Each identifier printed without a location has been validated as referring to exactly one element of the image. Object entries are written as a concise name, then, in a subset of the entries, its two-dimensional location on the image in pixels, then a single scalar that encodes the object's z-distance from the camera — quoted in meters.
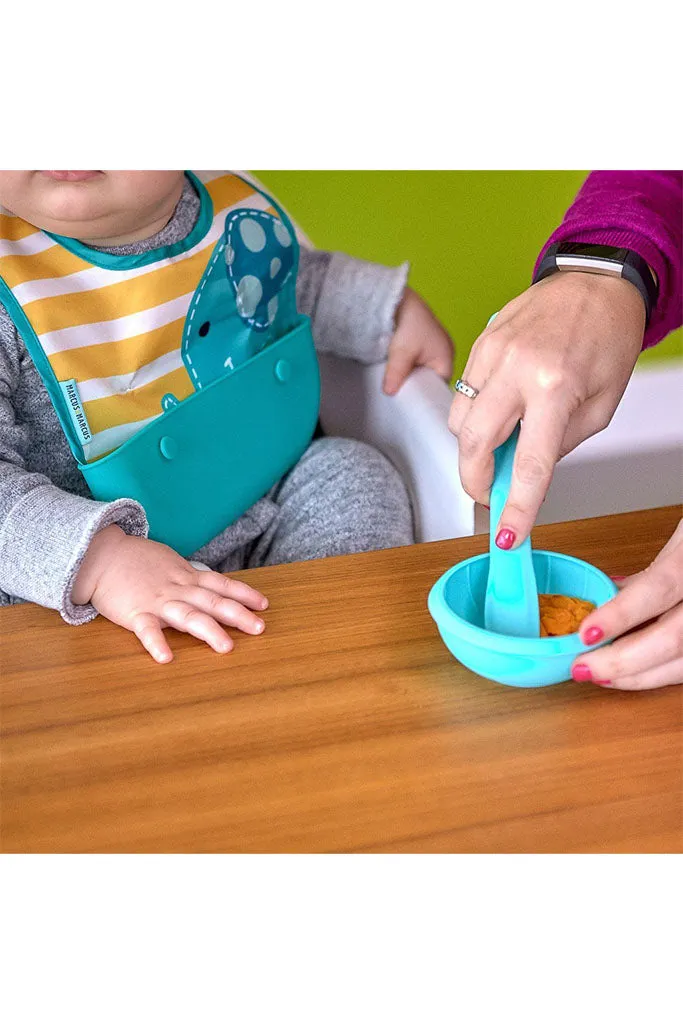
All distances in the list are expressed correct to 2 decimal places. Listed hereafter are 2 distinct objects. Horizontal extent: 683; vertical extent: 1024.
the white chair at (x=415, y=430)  0.94
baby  0.71
